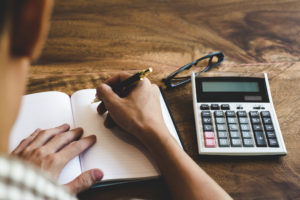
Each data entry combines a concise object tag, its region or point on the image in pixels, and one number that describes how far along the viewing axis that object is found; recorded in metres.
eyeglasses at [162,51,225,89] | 0.80
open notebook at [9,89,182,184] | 0.61
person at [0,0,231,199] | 0.28
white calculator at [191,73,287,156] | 0.67
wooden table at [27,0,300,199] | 0.65
